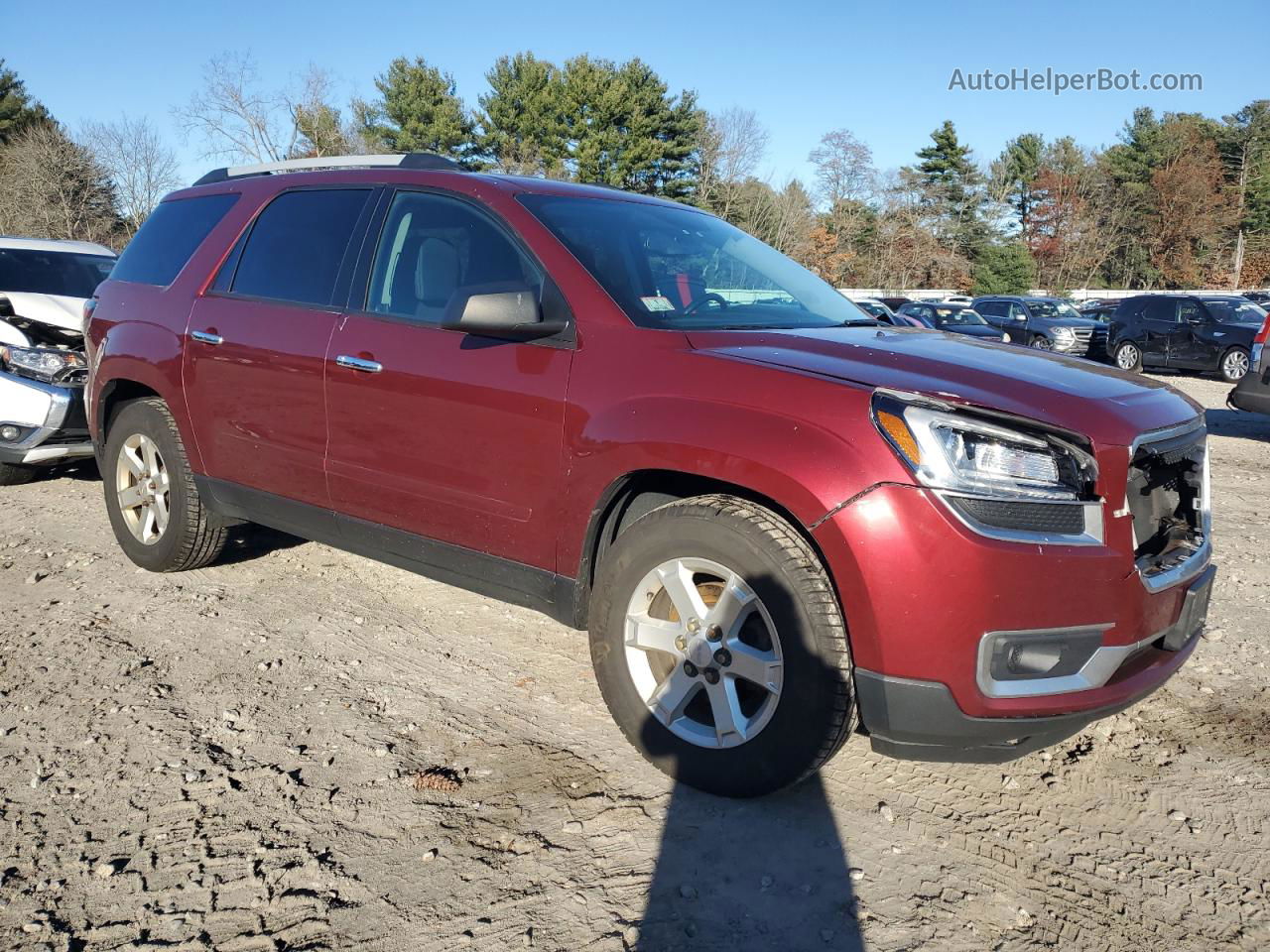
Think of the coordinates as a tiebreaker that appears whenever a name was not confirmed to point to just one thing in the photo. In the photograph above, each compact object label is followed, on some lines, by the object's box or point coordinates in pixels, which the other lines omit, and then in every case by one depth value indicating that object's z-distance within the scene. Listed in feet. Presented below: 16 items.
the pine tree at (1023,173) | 204.95
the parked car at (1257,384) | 30.50
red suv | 7.78
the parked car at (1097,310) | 107.55
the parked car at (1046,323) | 74.28
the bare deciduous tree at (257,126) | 117.39
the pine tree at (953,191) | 193.98
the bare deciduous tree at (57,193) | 100.89
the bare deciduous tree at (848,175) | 171.53
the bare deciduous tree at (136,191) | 108.78
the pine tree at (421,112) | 163.63
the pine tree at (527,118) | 165.78
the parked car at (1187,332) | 57.82
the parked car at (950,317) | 70.74
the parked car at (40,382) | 20.20
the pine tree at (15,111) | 153.99
